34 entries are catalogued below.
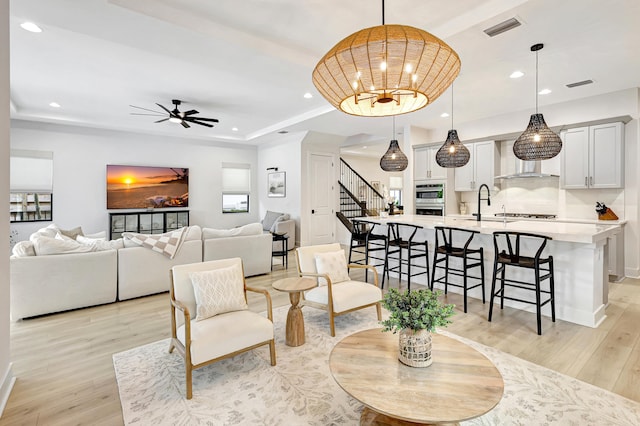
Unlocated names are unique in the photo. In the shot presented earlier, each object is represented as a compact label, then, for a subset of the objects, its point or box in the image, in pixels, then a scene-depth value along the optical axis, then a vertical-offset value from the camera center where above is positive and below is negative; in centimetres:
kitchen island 321 -61
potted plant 175 -63
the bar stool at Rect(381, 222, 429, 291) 451 -55
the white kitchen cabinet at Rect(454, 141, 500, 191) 605 +88
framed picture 855 +77
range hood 551 +75
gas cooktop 563 -6
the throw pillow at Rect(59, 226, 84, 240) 514 -35
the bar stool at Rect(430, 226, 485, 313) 376 -52
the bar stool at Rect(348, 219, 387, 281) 484 -44
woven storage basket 175 -76
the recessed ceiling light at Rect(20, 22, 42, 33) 298 +181
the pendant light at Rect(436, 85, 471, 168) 438 +83
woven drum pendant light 156 +78
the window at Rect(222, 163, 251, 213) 909 +73
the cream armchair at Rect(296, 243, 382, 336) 312 -80
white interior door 820 +40
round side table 288 -98
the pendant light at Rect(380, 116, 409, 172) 498 +83
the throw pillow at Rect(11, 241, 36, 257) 347 -42
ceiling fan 537 +166
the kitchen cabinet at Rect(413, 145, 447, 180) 661 +101
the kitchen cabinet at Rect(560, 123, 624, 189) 479 +88
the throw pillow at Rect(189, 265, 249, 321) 253 -67
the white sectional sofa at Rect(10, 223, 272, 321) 347 -71
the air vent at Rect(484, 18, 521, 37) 282 +171
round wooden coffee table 142 -88
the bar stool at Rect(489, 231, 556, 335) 310 -53
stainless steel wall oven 656 +28
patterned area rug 194 -127
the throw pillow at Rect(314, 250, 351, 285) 344 -60
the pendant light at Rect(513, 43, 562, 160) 359 +82
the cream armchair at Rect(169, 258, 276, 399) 220 -85
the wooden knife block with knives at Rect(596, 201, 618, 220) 496 +0
